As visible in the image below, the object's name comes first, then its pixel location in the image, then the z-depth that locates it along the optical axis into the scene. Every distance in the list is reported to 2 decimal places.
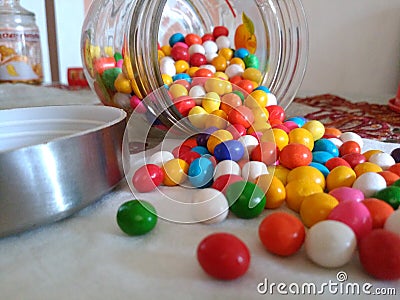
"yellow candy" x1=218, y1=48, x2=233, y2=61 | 0.26
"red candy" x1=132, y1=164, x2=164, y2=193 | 0.14
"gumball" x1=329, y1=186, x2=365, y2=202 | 0.12
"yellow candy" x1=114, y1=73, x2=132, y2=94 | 0.20
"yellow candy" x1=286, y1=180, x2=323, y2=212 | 0.13
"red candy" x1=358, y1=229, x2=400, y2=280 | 0.09
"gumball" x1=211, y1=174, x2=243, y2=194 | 0.13
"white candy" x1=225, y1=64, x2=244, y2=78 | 0.24
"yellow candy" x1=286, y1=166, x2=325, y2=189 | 0.13
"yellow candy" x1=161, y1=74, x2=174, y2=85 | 0.20
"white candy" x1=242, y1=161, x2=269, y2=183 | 0.14
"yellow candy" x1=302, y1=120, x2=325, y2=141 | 0.19
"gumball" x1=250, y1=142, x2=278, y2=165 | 0.15
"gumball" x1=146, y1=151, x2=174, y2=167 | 0.16
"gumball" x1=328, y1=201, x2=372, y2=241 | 0.10
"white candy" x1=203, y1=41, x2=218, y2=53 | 0.26
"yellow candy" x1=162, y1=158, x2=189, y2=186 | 0.15
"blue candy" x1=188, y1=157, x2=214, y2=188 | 0.15
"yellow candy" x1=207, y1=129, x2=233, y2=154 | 0.16
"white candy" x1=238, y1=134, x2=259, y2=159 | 0.16
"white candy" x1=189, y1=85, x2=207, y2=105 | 0.19
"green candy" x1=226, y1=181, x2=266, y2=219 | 0.12
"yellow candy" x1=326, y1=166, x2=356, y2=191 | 0.14
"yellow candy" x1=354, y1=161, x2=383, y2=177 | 0.15
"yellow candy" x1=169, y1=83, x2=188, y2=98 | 0.19
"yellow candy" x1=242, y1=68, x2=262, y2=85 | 0.23
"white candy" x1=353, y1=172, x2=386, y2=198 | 0.13
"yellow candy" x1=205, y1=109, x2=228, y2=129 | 0.18
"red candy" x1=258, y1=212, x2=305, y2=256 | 0.10
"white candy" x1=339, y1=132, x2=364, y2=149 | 0.19
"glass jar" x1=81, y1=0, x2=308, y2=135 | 0.18
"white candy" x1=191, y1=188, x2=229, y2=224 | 0.12
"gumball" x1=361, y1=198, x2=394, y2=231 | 0.11
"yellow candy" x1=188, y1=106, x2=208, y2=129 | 0.18
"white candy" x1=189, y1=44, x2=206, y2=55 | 0.25
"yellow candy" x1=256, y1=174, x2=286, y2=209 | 0.13
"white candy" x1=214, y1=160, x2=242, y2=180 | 0.14
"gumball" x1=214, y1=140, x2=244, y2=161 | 0.15
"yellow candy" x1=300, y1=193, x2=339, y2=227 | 0.11
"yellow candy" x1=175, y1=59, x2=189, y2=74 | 0.24
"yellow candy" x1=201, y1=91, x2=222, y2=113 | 0.19
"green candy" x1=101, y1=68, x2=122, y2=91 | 0.20
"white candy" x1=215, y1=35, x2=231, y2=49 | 0.27
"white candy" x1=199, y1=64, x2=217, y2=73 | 0.24
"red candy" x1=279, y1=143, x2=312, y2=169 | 0.15
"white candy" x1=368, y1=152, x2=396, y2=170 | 0.16
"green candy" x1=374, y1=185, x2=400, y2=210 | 0.12
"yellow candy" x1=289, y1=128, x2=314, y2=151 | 0.17
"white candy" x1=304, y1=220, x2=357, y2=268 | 0.09
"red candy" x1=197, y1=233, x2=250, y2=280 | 0.09
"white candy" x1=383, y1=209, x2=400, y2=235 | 0.10
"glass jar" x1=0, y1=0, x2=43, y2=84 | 0.47
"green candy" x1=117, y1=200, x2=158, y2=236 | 0.11
